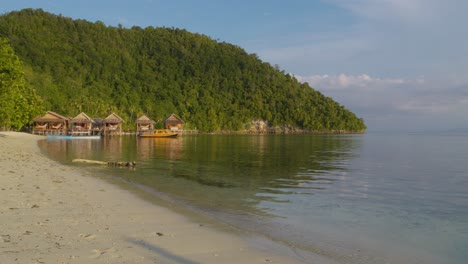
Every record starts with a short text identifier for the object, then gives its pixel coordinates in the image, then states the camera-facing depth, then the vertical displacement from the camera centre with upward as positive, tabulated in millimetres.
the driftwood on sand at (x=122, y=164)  19052 -1817
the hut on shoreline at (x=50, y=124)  63000 +963
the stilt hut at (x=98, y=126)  72312 +731
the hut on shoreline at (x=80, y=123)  66062 +1221
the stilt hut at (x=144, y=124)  78188 +1309
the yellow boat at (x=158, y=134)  66875 -779
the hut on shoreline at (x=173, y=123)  87000 +1685
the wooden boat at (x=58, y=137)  55112 -1173
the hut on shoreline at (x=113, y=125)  71562 +951
